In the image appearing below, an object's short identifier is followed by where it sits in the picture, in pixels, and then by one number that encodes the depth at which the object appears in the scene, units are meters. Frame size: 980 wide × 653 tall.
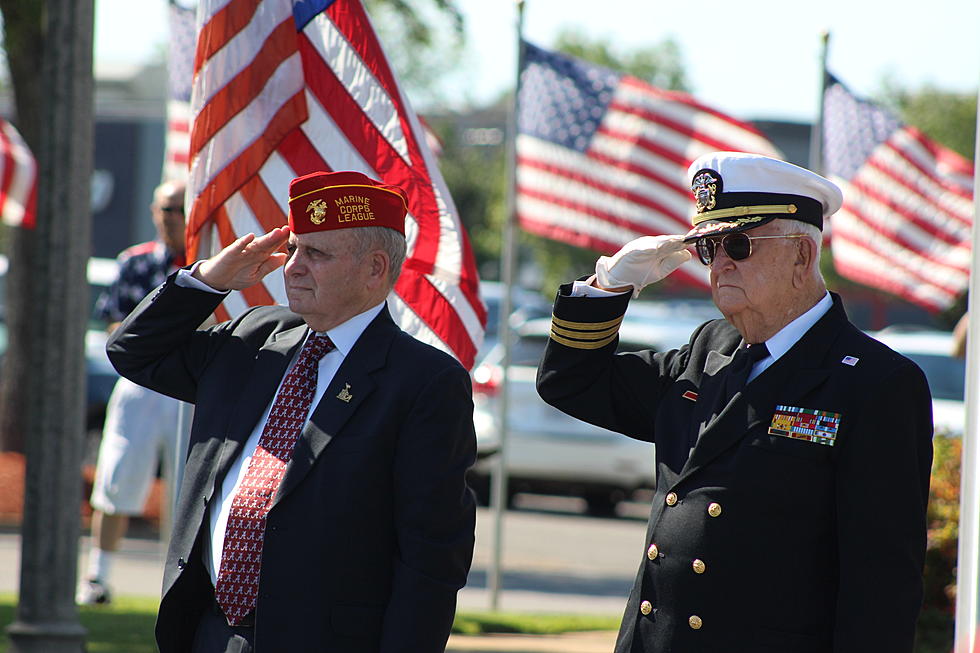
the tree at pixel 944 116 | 105.80
